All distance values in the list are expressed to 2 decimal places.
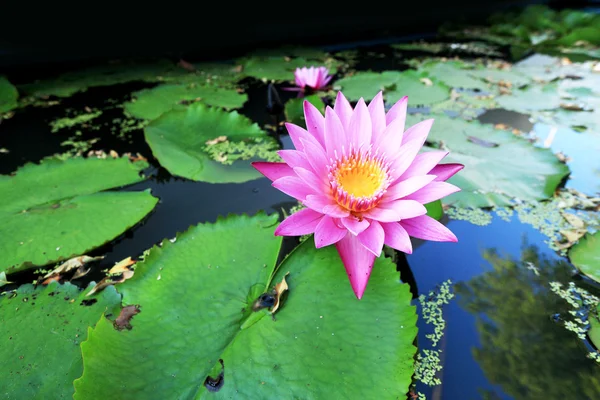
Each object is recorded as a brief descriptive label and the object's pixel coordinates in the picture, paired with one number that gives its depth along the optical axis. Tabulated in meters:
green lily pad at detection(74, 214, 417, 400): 0.27
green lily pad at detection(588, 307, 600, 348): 0.33
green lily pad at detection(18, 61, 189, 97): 0.85
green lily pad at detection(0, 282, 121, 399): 0.28
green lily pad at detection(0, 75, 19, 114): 0.73
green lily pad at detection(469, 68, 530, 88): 0.92
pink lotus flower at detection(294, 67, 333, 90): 0.60
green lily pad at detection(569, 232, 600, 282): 0.38
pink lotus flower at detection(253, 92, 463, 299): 0.28
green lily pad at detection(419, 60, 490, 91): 0.89
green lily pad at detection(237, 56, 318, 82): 0.97
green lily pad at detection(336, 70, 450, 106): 0.79
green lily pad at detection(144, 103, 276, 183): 0.51
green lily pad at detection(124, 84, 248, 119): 0.71
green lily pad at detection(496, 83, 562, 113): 0.76
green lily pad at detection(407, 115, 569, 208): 0.48
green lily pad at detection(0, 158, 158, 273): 0.39
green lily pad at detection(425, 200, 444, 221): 0.38
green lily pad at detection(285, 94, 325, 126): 0.58
